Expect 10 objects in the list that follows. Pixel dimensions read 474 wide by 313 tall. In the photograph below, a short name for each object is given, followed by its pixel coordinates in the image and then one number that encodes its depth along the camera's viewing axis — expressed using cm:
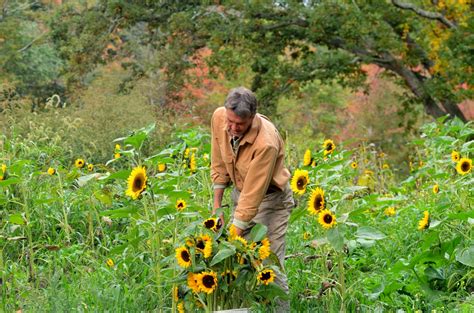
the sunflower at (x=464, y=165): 919
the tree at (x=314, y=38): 2522
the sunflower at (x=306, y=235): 949
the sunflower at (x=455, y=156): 1011
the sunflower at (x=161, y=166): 995
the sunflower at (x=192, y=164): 984
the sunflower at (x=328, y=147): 978
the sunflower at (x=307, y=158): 934
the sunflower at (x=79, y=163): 1045
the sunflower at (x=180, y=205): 786
